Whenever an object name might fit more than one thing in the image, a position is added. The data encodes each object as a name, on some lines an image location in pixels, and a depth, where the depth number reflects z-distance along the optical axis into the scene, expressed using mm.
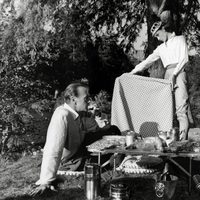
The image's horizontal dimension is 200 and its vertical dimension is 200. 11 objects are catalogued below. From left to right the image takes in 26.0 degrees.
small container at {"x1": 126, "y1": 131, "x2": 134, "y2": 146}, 4798
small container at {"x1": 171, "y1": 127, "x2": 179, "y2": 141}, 4975
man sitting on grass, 4508
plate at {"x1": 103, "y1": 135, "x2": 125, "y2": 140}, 5027
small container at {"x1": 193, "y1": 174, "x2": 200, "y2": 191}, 4580
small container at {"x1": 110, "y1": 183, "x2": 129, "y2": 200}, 4004
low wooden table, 4312
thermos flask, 4293
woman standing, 5926
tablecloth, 6031
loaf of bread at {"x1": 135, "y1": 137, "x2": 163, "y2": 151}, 4457
